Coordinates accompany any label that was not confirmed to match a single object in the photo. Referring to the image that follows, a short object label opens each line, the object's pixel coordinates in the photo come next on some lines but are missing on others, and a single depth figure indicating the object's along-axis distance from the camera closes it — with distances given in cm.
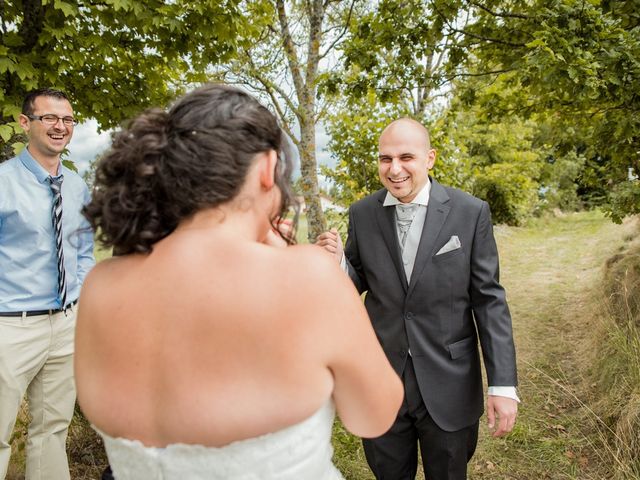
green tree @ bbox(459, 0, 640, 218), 366
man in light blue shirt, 290
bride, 107
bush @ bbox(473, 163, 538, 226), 1803
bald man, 248
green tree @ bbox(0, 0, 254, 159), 396
